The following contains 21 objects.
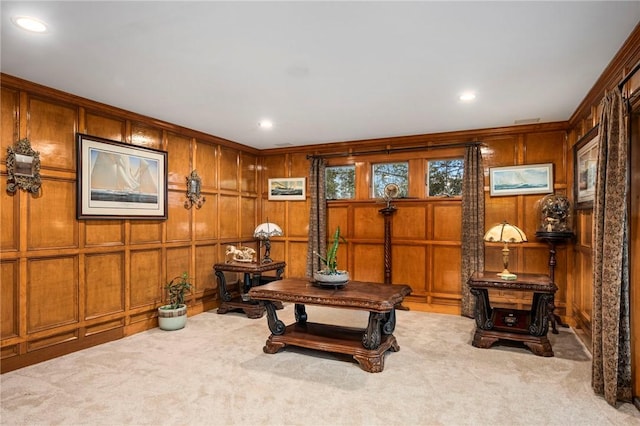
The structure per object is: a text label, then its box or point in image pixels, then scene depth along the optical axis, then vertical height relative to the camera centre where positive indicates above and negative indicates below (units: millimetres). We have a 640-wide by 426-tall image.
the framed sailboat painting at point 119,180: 3814 +347
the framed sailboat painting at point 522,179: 4844 +420
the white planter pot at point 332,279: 3664 -667
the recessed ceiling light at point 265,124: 4719 +1131
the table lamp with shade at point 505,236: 3848 -258
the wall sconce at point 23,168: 3234 +383
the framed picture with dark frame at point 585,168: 3709 +467
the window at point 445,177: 5383 +490
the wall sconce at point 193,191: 5094 +275
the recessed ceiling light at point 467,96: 3671 +1147
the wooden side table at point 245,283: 5051 -1032
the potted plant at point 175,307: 4402 -1165
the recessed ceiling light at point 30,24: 2281 +1172
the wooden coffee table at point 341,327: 3266 -1070
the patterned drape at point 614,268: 2586 -401
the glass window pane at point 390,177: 5691 +536
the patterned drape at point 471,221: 5012 -133
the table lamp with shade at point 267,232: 5551 -316
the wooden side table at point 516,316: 3635 -1100
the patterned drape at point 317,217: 6023 -96
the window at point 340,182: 6084 +478
